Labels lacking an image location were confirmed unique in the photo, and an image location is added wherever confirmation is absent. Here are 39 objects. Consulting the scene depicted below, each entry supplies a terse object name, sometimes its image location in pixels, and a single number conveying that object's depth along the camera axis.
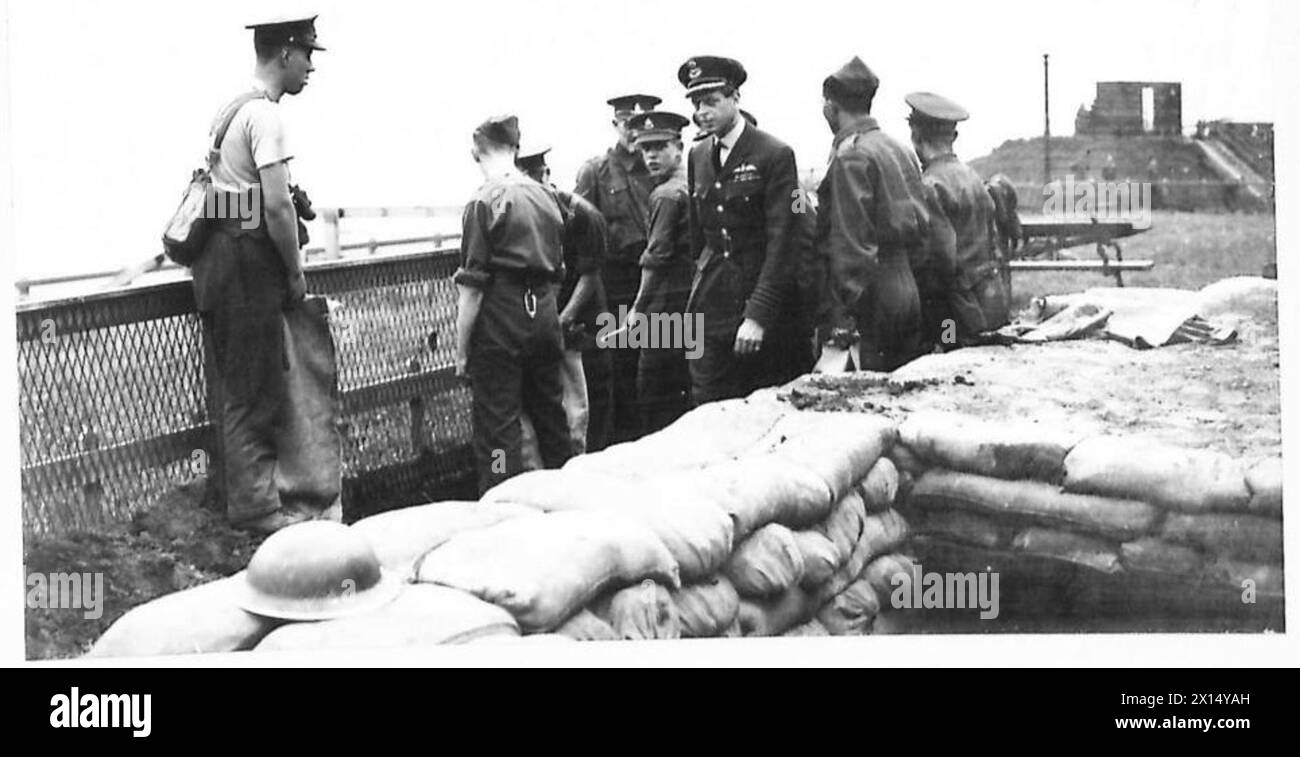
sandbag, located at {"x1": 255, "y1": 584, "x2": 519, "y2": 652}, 4.22
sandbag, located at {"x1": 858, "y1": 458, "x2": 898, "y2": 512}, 5.29
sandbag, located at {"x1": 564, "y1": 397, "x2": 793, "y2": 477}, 5.11
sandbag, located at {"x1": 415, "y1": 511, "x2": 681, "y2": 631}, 4.36
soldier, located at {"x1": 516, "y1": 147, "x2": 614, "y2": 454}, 5.62
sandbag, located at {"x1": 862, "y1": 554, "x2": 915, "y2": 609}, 5.22
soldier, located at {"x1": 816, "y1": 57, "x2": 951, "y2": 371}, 5.58
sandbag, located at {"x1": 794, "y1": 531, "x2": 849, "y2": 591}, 5.00
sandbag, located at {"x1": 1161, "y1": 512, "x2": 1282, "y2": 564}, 5.07
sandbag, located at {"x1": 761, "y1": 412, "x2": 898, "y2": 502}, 5.12
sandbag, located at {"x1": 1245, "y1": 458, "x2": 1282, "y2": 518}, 5.09
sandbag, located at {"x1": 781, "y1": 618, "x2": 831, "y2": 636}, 5.05
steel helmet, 4.30
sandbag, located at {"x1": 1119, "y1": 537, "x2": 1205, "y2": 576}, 5.10
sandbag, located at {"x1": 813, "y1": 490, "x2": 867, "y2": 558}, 5.11
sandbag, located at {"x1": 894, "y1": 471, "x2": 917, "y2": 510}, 5.38
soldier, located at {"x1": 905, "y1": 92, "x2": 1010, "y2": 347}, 5.59
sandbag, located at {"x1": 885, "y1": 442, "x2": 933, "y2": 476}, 5.37
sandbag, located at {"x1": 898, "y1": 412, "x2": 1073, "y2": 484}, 5.20
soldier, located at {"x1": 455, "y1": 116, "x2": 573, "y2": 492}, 5.34
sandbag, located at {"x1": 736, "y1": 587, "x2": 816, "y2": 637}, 4.91
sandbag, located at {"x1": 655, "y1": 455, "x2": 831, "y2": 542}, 4.85
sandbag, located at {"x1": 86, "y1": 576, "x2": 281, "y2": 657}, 4.20
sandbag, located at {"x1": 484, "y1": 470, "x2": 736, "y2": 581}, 4.69
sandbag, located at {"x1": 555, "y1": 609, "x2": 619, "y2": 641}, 4.50
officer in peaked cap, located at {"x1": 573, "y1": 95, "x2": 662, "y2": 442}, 5.73
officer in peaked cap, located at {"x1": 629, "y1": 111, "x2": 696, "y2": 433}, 5.65
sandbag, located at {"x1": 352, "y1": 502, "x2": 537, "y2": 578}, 4.57
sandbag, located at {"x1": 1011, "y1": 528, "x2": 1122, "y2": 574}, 5.16
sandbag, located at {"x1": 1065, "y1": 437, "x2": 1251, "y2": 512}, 5.05
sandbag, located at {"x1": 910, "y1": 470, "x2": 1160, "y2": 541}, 5.11
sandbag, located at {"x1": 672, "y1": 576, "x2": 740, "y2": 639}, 4.74
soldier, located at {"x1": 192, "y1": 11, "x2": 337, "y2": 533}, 5.00
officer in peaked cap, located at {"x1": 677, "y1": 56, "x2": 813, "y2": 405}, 5.50
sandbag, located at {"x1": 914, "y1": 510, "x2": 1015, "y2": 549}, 5.24
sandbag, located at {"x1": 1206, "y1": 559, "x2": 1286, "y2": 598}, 5.11
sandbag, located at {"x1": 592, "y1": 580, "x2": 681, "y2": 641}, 4.58
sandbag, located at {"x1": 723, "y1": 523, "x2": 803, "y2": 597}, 4.86
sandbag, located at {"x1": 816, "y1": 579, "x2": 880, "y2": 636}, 5.12
